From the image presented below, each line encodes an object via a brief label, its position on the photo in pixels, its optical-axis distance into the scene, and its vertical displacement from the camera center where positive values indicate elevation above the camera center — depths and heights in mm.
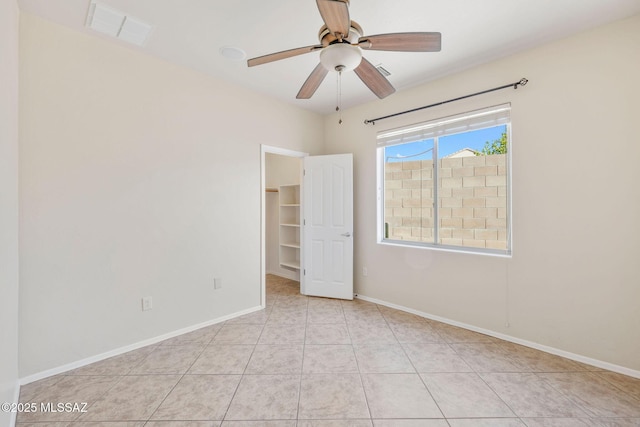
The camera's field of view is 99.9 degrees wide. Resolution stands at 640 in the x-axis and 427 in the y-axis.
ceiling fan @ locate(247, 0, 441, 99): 1476 +999
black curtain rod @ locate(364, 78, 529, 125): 2424 +1185
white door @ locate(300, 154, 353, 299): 3705 -203
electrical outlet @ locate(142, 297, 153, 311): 2467 -838
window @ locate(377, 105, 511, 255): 2693 +327
